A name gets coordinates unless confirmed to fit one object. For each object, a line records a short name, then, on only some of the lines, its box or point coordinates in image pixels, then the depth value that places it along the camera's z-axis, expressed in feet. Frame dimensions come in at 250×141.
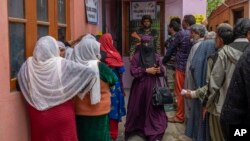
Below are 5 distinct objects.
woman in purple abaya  19.94
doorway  31.53
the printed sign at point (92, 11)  21.85
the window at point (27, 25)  13.01
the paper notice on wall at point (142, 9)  31.30
